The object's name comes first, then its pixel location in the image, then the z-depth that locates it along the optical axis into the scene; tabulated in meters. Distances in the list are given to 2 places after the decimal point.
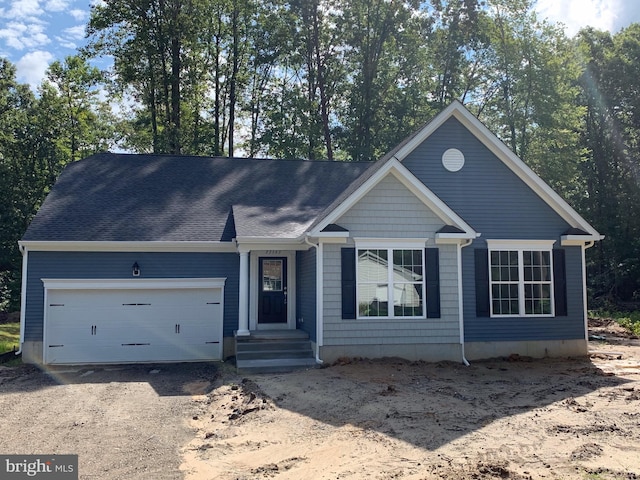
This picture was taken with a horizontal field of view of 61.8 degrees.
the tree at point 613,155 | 27.38
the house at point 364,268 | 11.60
